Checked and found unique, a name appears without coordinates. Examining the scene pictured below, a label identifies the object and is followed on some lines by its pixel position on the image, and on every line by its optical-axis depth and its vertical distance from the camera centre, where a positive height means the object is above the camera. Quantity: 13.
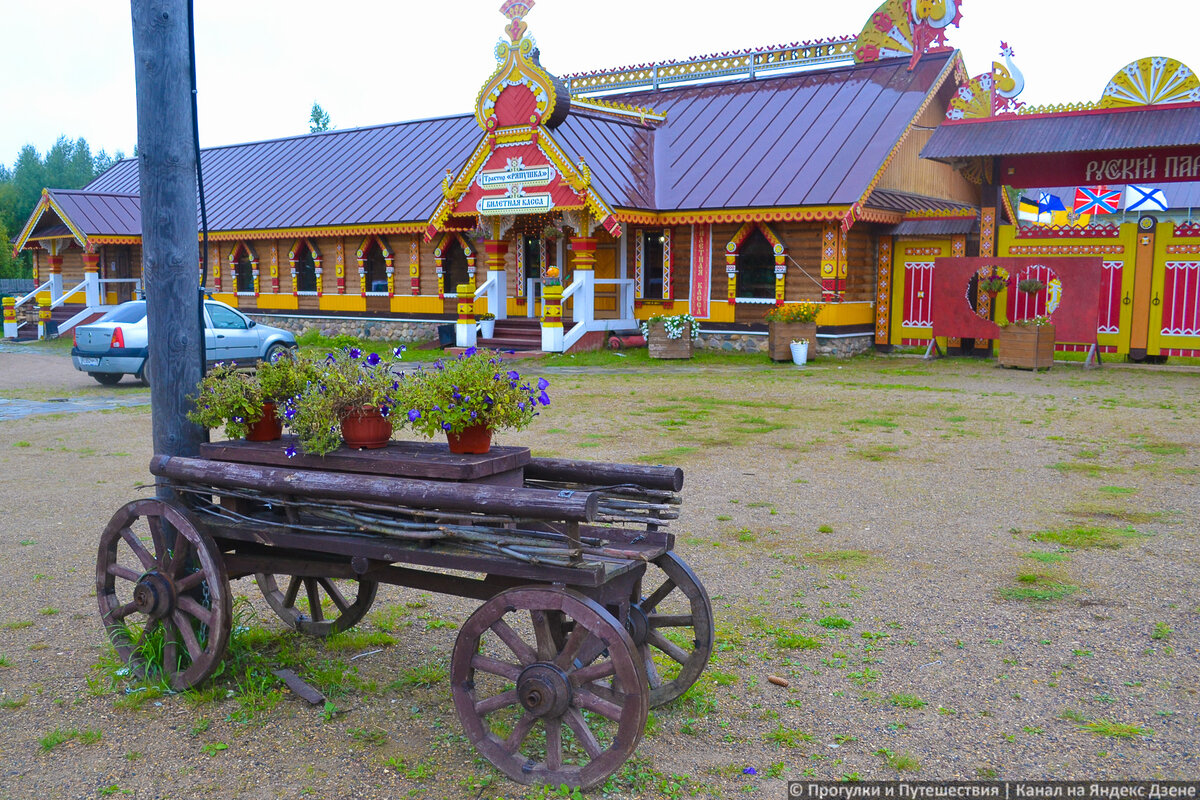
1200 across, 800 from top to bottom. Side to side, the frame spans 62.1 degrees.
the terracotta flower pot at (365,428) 4.31 -0.55
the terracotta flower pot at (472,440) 4.16 -0.58
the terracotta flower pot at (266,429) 4.70 -0.61
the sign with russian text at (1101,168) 17.48 +2.54
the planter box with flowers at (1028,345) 17.34 -0.66
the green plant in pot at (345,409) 4.24 -0.46
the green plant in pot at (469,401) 4.05 -0.40
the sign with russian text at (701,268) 21.69 +0.79
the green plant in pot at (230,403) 4.55 -0.47
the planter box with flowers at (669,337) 19.86 -0.66
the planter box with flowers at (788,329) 19.23 -0.46
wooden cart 3.58 -1.08
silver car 16.31 -0.71
